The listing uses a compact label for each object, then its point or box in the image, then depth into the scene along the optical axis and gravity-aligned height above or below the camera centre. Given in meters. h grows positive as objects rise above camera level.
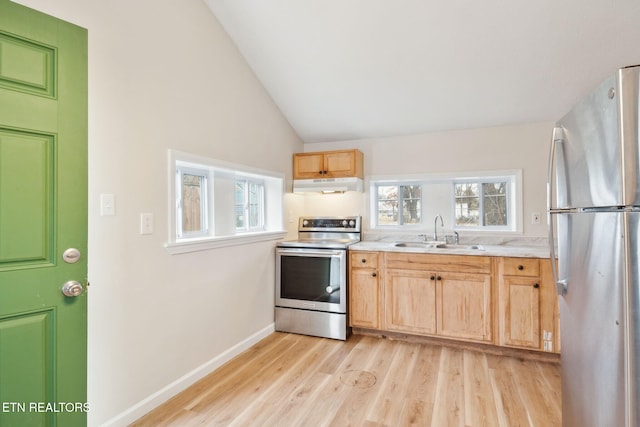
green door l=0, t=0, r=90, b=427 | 1.23 -0.01
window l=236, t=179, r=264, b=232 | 3.22 +0.10
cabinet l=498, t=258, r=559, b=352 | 2.62 -0.74
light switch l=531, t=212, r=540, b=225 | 3.14 -0.05
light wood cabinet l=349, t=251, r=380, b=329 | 3.16 -0.74
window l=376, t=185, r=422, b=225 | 3.70 +0.11
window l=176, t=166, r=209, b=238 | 2.50 +0.11
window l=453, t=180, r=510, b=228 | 3.40 +0.10
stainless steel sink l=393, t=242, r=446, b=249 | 3.34 -0.32
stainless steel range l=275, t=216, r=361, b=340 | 3.18 -0.73
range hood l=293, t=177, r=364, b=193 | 3.54 +0.32
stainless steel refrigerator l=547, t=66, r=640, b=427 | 0.98 -0.13
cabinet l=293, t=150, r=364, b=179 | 3.55 +0.55
